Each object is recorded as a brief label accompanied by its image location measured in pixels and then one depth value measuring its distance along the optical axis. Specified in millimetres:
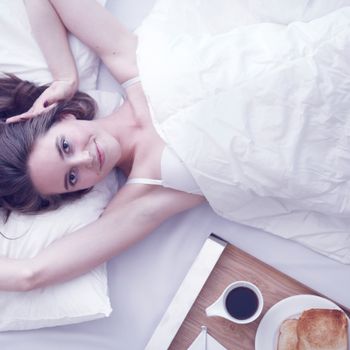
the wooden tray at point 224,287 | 1072
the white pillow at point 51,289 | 1151
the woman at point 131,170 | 1092
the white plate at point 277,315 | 1050
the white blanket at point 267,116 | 1062
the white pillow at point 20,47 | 1288
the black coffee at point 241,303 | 1018
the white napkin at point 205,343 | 1070
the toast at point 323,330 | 1006
